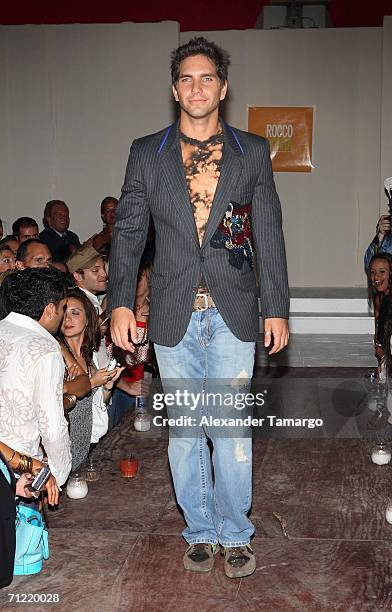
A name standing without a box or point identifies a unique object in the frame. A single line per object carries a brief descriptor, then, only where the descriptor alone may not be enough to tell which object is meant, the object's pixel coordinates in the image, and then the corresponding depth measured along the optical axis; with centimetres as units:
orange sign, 1033
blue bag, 296
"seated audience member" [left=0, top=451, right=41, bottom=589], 272
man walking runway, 288
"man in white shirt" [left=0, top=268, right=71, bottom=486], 319
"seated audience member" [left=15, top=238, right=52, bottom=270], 525
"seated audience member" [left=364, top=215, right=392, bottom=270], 751
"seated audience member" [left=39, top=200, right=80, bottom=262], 889
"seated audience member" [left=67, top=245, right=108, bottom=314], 558
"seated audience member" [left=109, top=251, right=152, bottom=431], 535
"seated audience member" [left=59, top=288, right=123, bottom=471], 432
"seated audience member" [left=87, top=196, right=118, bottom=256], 841
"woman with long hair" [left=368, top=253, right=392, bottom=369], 691
